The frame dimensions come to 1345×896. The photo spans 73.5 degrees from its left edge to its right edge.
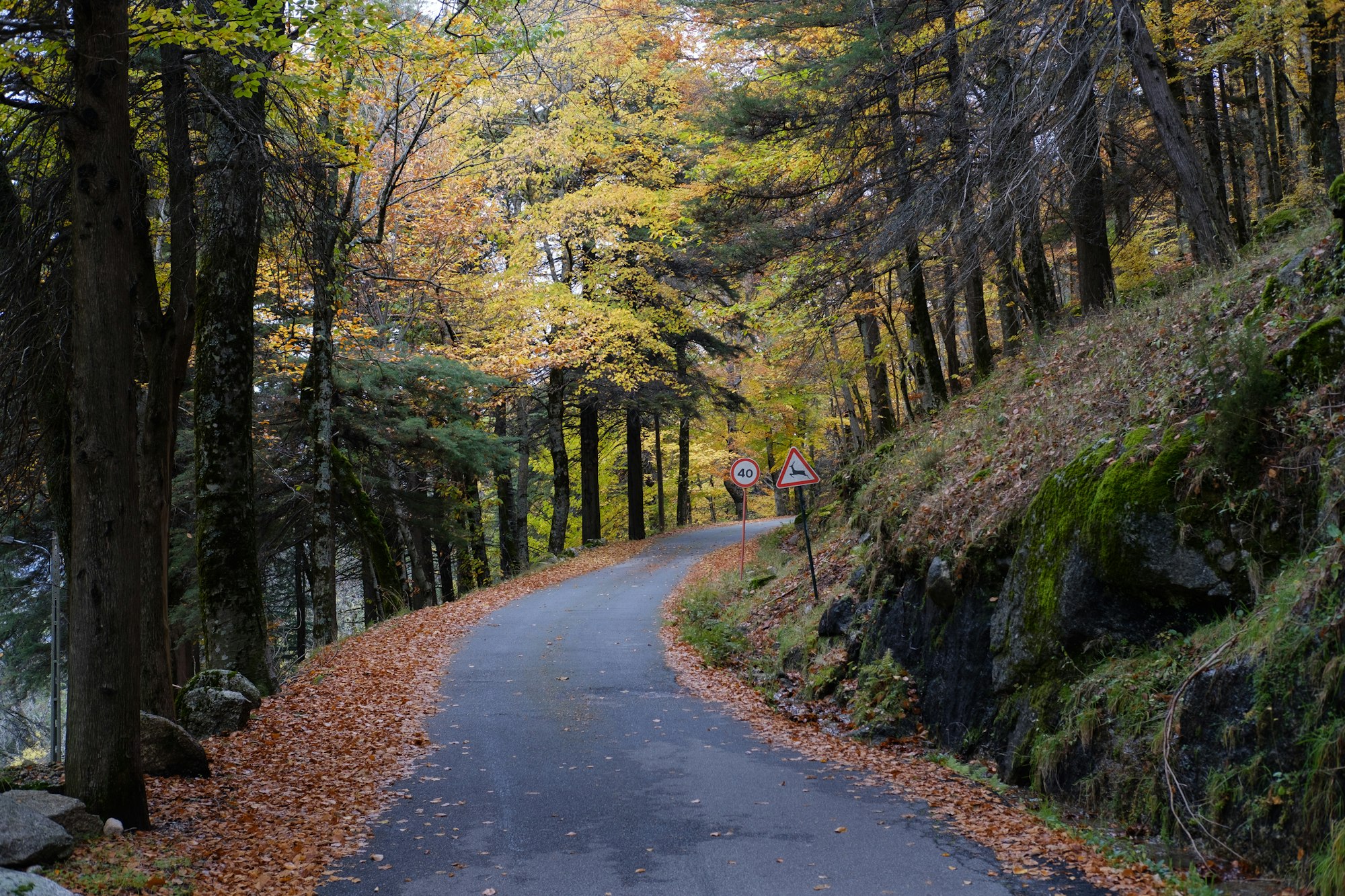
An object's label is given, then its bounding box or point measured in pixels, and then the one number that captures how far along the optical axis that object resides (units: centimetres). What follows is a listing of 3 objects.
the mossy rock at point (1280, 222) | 1111
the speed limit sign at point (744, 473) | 1944
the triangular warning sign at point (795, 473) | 1486
